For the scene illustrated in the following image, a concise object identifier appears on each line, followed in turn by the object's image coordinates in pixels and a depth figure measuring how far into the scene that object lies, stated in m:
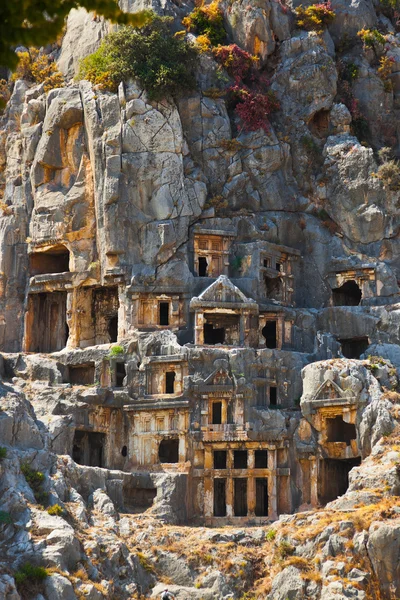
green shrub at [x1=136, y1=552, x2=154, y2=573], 36.59
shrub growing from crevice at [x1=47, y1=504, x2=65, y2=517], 35.41
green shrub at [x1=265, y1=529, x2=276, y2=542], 38.12
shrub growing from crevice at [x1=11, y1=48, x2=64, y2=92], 63.41
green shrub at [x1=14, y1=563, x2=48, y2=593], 31.19
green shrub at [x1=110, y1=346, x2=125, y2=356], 51.72
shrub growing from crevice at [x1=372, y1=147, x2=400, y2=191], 57.25
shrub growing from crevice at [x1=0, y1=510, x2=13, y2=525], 34.00
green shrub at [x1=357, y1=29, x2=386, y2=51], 62.94
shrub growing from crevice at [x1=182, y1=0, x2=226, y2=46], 60.78
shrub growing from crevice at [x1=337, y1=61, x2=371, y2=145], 60.91
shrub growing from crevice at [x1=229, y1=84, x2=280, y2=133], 58.75
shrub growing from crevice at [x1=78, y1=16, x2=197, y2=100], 56.56
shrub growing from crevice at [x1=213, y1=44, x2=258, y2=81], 59.56
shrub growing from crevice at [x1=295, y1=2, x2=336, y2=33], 62.34
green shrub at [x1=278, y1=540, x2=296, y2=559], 36.16
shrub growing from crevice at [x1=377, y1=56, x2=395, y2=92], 62.47
